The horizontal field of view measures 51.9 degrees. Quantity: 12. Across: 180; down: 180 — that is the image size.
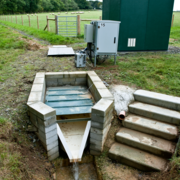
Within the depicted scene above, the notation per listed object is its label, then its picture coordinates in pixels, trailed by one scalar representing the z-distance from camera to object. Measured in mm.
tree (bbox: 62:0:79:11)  66431
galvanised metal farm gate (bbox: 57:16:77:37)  14712
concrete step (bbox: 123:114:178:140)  3928
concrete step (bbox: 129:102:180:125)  4184
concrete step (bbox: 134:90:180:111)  4453
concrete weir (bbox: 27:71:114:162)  3816
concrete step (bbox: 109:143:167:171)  3607
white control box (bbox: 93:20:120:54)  6648
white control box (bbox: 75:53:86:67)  6874
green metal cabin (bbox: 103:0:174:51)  9266
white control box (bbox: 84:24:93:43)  7123
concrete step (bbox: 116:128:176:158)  3722
